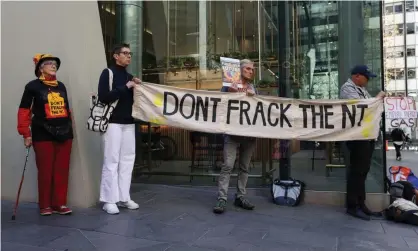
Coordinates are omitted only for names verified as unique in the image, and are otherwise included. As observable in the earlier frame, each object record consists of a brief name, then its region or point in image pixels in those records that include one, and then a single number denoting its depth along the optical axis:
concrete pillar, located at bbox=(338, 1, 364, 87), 5.78
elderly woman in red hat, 4.55
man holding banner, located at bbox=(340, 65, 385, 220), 5.00
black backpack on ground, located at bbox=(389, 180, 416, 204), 5.21
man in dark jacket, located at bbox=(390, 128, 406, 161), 13.86
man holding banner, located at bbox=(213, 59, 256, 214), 5.14
